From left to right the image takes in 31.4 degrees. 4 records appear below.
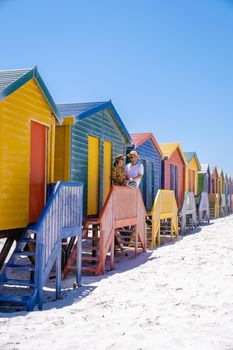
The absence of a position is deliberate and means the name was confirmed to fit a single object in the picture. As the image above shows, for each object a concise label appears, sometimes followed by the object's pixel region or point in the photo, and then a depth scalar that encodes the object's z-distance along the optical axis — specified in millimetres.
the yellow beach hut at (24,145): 7430
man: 12125
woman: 11812
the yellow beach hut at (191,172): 24672
